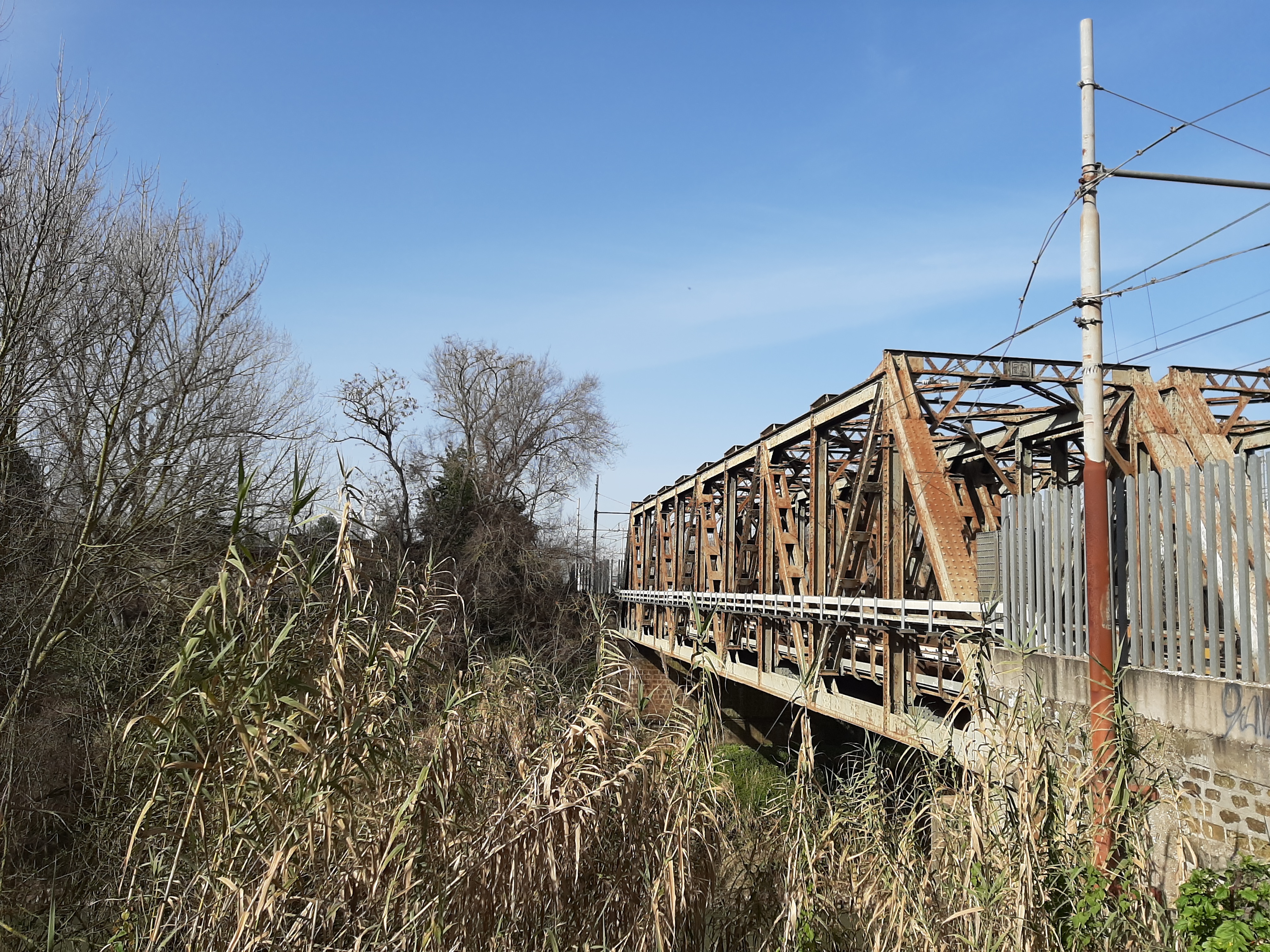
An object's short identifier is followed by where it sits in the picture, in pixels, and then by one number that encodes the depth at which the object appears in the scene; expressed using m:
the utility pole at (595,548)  32.62
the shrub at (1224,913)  3.90
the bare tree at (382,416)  32.84
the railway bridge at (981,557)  5.55
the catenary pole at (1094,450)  6.12
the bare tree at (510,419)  39.00
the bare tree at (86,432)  8.96
